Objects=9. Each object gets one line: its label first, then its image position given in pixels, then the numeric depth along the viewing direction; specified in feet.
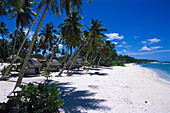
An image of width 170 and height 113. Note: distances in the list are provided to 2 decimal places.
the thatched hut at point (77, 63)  103.30
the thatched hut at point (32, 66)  49.52
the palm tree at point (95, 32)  59.47
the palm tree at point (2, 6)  20.44
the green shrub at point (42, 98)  11.41
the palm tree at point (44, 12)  21.80
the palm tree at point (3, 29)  70.42
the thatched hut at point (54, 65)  65.87
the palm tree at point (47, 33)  61.44
